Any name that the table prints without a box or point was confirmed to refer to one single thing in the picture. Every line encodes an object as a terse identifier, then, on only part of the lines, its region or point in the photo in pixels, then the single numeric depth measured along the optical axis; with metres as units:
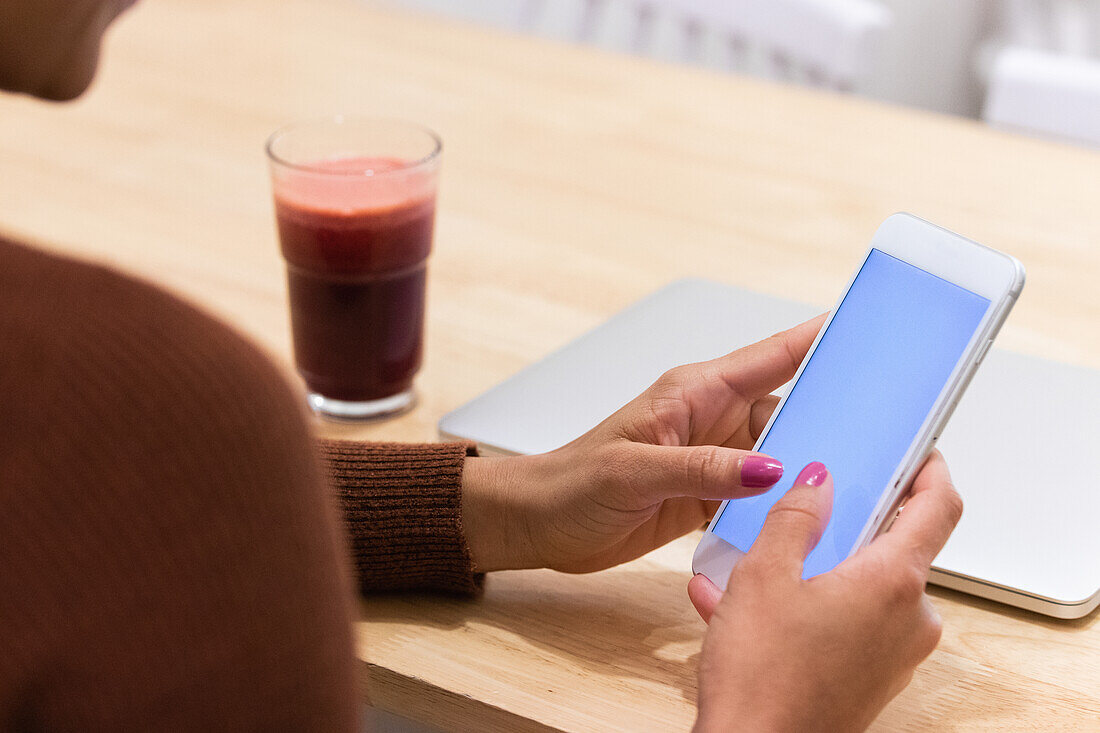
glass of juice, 1.13
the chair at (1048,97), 1.93
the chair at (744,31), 2.36
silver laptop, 1.04
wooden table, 1.02
